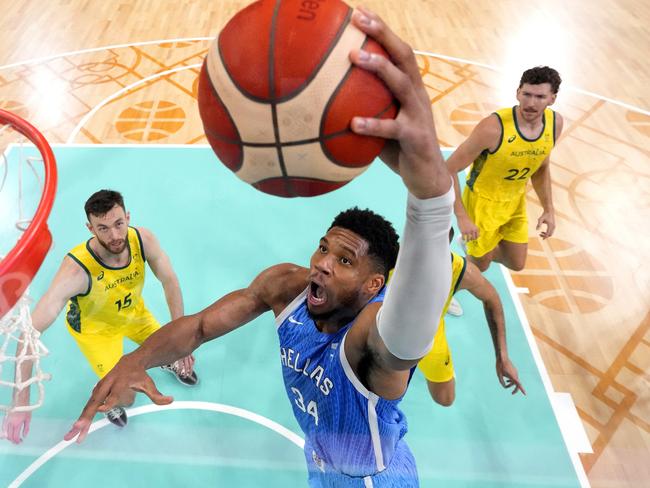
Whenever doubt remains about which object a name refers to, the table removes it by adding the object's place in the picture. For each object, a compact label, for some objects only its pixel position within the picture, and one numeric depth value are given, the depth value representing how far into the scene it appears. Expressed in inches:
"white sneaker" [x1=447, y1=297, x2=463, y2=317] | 146.9
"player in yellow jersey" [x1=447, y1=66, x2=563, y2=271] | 121.0
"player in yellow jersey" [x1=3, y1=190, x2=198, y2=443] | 102.7
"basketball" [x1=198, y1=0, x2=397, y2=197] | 44.6
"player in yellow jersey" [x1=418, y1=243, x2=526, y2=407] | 101.0
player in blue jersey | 41.0
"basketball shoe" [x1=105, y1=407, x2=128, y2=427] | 116.5
